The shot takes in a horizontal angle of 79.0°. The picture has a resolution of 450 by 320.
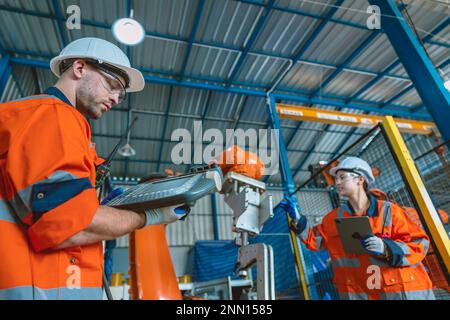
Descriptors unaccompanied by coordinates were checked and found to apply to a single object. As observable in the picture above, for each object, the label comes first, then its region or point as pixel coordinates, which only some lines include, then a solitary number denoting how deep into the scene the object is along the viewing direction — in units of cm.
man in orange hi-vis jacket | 79
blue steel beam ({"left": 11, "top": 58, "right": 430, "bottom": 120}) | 720
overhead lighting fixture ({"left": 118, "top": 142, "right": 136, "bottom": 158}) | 816
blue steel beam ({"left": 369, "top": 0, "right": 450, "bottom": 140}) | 343
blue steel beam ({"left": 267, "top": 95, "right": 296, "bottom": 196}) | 669
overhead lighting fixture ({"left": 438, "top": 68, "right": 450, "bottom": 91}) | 354
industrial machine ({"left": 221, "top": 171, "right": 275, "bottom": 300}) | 165
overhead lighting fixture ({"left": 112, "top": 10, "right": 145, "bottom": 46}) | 491
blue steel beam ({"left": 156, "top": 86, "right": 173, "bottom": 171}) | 972
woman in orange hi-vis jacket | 228
